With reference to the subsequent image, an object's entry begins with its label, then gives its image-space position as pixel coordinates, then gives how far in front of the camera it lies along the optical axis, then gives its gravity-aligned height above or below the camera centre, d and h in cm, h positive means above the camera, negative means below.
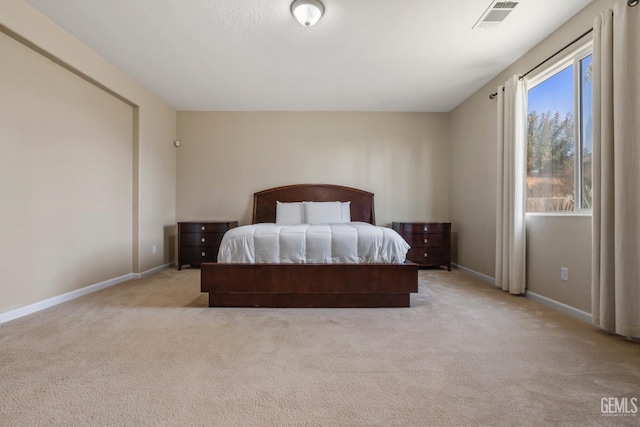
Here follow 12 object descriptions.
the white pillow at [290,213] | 430 +0
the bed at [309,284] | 256 -63
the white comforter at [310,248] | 265 -32
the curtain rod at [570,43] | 185 +138
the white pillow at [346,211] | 438 +3
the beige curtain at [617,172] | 183 +27
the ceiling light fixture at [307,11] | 221 +156
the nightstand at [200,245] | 425 -47
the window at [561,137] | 243 +70
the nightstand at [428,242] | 427 -43
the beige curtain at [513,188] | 291 +25
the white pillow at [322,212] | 423 +1
